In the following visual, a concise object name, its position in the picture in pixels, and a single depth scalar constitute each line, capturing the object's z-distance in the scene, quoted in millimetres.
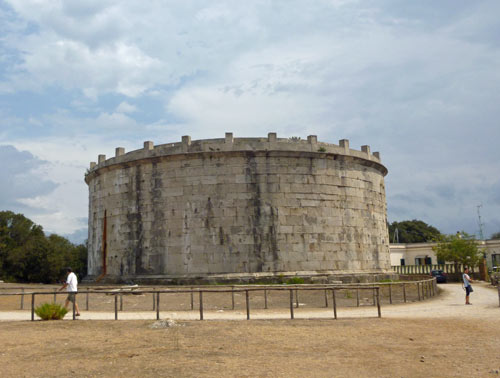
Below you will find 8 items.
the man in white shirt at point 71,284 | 14093
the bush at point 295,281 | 21781
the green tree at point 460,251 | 39656
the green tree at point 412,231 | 89950
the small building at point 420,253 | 58781
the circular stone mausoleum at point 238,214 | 22422
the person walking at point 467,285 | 17500
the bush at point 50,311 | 12922
